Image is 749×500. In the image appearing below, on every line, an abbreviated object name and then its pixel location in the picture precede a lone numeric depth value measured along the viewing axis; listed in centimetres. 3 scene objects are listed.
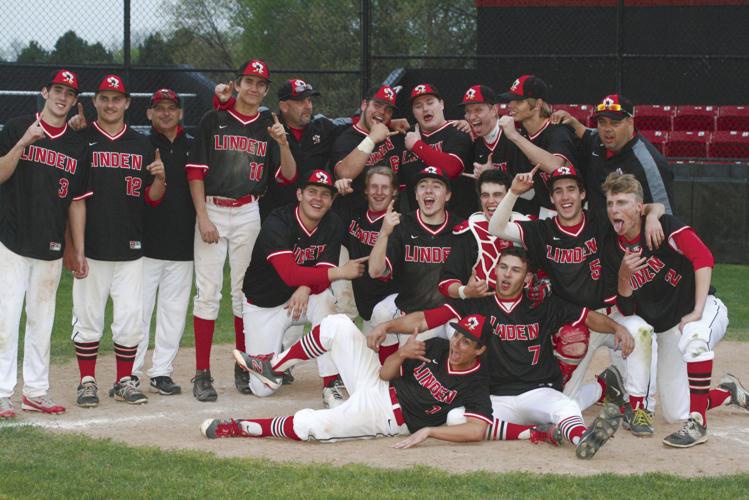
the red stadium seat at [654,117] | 1550
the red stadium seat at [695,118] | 1547
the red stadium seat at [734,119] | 1530
